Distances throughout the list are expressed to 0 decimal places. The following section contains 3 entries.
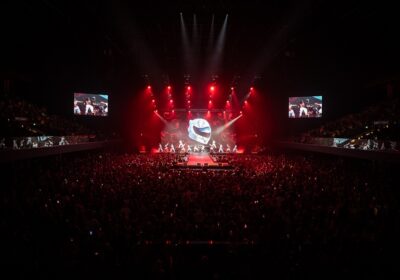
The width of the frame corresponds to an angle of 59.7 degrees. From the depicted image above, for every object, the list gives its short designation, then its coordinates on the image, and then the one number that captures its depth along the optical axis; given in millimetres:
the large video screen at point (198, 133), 40312
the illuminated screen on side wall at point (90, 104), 30422
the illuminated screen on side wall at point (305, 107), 31125
